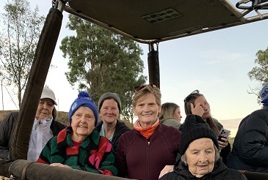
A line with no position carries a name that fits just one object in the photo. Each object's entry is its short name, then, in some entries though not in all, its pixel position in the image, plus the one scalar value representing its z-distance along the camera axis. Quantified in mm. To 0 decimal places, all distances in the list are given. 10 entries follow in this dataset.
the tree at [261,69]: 22414
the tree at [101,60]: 21922
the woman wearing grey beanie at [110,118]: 3455
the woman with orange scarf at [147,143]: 2316
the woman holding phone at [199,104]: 3521
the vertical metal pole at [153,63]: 4121
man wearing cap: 2965
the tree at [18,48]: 20031
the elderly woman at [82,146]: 2381
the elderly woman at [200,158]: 1931
